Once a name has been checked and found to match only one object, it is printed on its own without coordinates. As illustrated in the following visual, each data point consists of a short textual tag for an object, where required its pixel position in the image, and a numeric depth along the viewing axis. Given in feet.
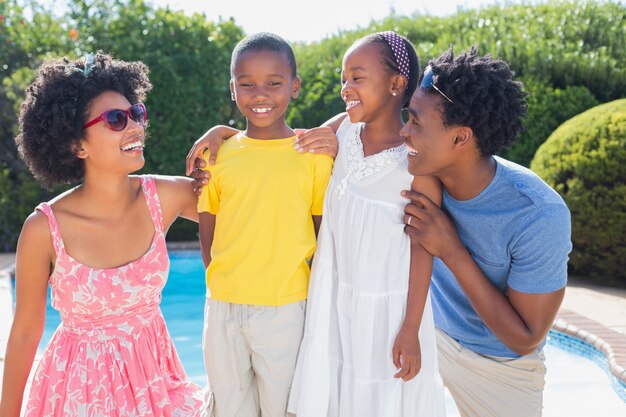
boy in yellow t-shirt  10.26
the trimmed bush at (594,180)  23.72
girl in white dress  10.09
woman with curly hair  9.77
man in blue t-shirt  10.12
